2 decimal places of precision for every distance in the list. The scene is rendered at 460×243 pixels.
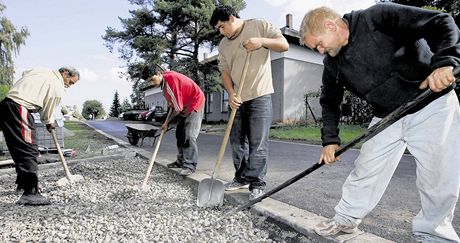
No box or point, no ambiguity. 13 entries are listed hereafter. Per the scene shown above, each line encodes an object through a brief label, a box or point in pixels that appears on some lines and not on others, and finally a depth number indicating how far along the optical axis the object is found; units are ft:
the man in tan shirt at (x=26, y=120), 10.21
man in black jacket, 5.18
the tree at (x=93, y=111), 211.20
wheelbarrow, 25.94
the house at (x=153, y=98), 115.14
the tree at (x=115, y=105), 206.19
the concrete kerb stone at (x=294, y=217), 6.21
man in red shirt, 13.43
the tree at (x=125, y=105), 193.43
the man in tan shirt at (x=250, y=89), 9.33
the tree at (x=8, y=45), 58.23
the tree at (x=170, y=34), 58.70
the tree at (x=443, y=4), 36.11
